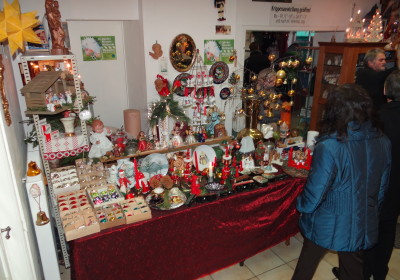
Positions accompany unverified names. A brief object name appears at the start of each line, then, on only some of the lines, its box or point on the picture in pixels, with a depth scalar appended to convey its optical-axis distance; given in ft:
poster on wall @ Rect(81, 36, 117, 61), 12.64
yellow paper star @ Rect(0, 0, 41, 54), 5.72
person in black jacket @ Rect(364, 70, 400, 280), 6.79
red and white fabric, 7.88
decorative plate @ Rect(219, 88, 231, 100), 14.09
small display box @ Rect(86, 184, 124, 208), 7.00
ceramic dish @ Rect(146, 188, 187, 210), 7.11
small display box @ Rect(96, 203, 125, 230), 6.40
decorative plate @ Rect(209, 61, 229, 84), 13.55
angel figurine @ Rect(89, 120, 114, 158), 8.64
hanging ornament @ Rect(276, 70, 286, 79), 9.48
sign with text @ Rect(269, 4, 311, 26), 14.53
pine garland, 9.48
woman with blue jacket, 5.61
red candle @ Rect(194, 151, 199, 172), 8.71
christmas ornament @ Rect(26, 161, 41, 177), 6.77
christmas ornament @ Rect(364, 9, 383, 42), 14.94
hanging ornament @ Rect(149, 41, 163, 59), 11.94
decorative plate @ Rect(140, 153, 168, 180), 8.14
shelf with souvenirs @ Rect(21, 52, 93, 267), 7.36
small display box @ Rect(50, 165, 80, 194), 7.49
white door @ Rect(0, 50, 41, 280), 5.26
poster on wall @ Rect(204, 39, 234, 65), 13.19
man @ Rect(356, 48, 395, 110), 11.34
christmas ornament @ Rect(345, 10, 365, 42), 14.74
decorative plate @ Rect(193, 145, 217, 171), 8.73
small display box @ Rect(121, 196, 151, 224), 6.59
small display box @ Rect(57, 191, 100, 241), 6.10
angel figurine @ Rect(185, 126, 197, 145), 9.92
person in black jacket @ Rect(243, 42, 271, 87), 16.61
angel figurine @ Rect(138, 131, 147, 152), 9.21
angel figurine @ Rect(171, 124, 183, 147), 9.71
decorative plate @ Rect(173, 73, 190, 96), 12.94
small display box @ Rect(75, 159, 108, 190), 7.82
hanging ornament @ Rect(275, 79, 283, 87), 9.68
